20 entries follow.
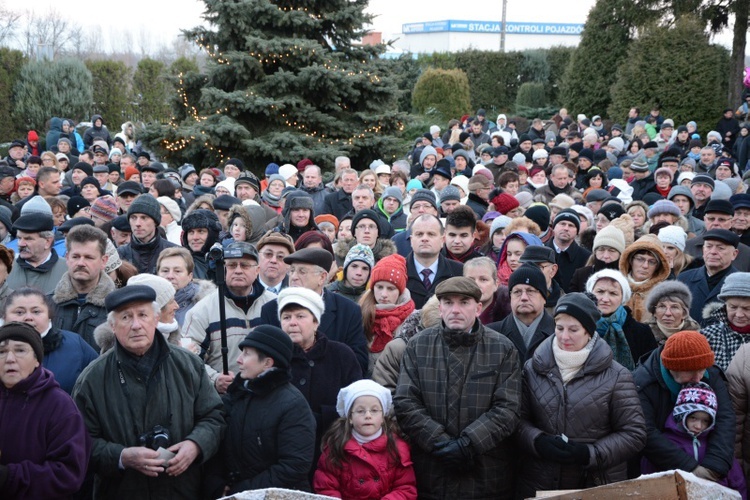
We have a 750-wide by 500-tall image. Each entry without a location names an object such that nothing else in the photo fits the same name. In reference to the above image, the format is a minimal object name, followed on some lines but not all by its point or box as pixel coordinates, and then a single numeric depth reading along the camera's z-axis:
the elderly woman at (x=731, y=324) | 5.69
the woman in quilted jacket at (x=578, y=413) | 4.75
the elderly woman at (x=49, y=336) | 4.70
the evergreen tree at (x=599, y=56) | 30.58
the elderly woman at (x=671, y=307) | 5.79
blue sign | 75.50
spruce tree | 16.12
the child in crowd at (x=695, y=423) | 4.95
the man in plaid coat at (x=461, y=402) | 4.79
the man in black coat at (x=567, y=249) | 8.17
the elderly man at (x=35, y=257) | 6.20
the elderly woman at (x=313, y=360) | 5.05
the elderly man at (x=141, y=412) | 4.25
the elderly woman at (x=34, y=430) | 3.95
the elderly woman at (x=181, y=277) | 6.19
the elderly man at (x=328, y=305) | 5.64
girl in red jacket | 4.74
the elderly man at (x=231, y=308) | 5.55
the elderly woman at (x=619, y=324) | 5.73
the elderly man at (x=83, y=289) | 5.56
